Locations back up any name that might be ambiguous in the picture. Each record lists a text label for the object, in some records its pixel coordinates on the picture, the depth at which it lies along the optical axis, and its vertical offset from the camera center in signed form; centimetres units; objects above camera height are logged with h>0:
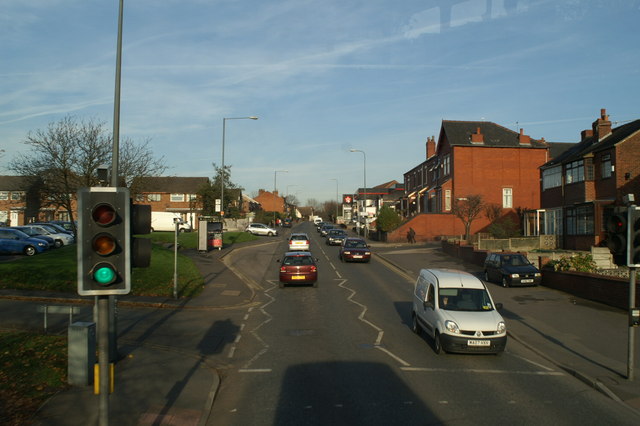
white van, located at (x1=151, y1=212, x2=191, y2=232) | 5922 +1
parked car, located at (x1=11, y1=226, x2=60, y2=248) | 3179 -84
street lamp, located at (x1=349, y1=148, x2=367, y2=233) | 7220 +271
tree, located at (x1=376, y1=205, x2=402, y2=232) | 5372 +47
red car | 2200 -217
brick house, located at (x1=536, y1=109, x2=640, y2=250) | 3056 +285
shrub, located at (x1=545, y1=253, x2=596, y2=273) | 2183 -177
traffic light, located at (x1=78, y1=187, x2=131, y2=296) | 495 -19
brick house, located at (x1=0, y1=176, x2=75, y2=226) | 2764 +151
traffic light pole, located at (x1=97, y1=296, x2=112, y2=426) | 490 -140
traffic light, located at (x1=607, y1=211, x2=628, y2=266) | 959 -23
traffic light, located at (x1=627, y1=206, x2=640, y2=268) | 948 -27
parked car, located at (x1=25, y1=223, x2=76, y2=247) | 3403 -94
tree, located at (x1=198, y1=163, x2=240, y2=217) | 5491 +340
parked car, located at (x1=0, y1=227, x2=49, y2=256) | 2898 -126
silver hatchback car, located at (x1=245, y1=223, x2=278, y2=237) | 6231 -91
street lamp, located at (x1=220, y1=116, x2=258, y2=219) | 3547 +665
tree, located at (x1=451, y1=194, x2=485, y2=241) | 4344 +142
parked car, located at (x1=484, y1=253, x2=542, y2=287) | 2292 -219
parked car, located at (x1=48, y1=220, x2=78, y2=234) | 4423 -23
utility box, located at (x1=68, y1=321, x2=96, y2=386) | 868 -233
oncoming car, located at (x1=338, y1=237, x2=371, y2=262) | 3312 -192
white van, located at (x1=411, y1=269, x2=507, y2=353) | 1097 -211
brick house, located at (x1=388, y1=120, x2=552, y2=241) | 5328 +553
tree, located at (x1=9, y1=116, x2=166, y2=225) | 2695 +301
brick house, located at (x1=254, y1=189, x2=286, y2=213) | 13962 +607
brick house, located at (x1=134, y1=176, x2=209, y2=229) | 7460 +420
